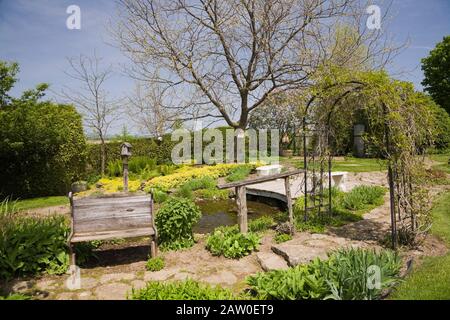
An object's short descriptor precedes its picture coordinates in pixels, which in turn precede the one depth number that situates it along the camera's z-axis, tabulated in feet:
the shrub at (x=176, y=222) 18.74
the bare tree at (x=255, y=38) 40.27
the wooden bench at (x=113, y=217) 16.97
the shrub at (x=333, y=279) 11.35
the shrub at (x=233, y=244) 17.21
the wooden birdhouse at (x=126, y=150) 28.32
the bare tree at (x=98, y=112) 63.46
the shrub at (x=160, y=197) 33.86
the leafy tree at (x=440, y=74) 88.02
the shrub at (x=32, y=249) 15.17
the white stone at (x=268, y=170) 42.43
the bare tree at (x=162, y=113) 45.16
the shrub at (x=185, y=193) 35.15
